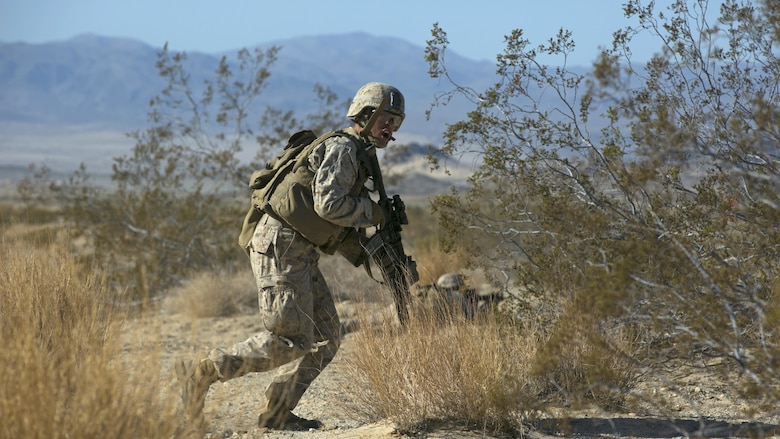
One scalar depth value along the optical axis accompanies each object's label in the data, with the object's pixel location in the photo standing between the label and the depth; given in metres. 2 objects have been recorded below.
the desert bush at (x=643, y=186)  7.88
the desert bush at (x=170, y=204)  24.19
